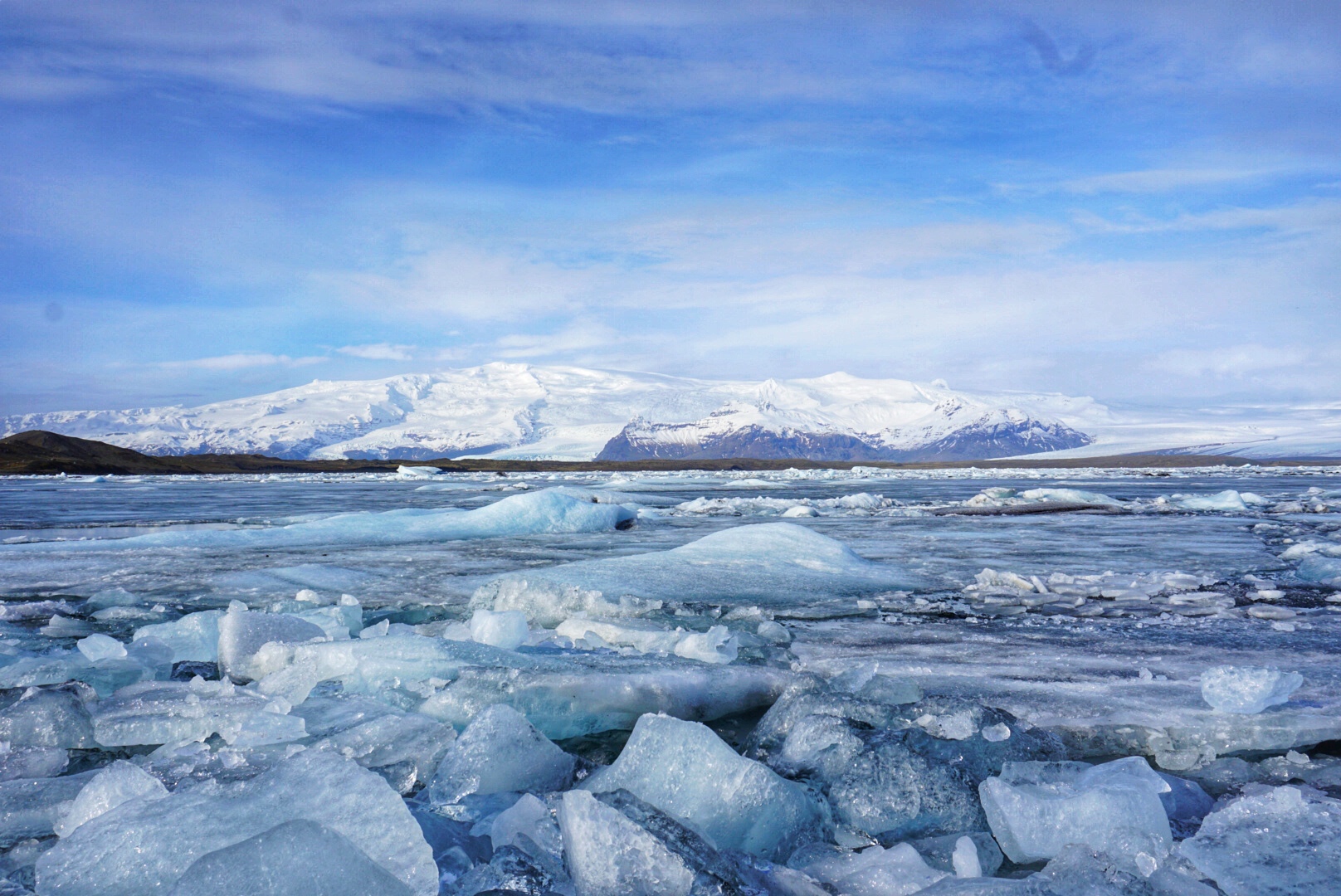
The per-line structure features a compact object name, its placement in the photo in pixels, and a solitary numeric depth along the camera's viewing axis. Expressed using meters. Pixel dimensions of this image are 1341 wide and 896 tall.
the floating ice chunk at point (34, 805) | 1.64
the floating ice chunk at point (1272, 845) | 1.37
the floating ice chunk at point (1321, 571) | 5.00
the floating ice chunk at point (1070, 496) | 13.87
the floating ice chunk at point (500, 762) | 1.85
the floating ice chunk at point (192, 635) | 3.22
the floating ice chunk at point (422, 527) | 7.64
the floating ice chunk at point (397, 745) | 1.94
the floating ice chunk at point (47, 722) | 2.15
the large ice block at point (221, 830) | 1.30
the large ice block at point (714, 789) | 1.68
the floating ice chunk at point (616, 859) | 1.29
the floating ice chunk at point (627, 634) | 3.26
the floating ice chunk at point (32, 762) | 1.96
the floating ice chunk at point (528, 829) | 1.54
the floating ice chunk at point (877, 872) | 1.46
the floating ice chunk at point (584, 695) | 2.33
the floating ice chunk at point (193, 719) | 2.07
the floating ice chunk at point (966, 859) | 1.53
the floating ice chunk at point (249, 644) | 2.82
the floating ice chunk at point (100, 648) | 2.88
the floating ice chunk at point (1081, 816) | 1.55
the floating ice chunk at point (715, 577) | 4.18
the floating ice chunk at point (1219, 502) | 12.91
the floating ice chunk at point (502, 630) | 3.20
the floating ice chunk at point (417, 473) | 40.28
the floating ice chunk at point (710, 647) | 3.04
